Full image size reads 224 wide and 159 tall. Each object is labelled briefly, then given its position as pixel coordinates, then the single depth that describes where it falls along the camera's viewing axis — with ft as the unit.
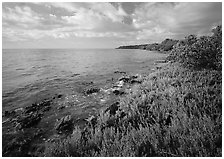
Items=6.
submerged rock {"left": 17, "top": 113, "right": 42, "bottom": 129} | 26.32
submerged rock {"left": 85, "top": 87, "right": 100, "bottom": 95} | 44.36
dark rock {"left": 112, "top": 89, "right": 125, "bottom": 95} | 42.19
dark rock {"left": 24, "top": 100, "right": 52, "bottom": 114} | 32.80
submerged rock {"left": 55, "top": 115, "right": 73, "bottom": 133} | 24.83
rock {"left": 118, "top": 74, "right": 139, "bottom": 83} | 57.67
